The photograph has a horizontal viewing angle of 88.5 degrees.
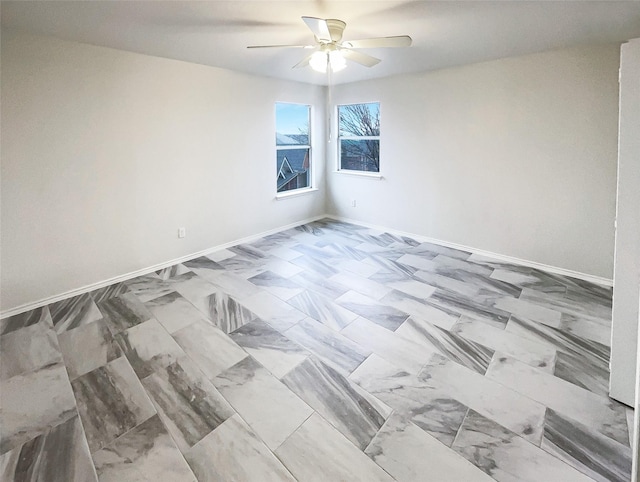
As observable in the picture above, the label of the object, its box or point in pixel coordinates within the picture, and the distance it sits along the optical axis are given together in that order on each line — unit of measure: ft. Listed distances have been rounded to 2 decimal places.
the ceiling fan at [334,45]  7.39
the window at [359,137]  17.07
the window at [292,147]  17.01
